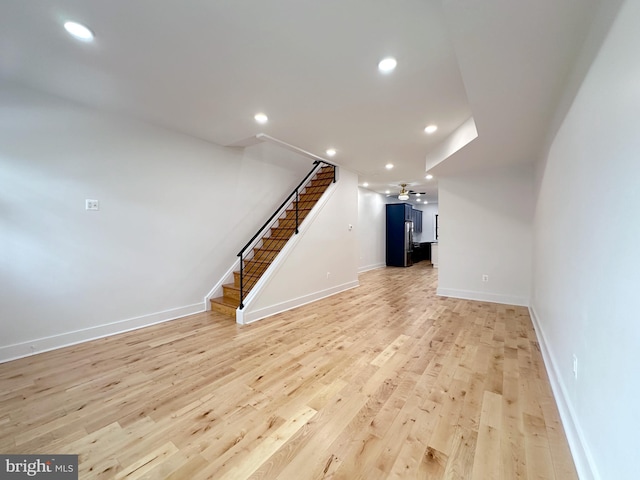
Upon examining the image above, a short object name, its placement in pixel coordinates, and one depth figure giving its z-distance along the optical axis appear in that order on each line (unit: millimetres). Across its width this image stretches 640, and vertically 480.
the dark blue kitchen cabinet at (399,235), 9102
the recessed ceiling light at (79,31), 1802
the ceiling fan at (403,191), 7436
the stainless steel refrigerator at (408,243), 9109
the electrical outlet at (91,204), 2982
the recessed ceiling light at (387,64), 2123
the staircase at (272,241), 4098
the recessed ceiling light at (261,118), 3158
